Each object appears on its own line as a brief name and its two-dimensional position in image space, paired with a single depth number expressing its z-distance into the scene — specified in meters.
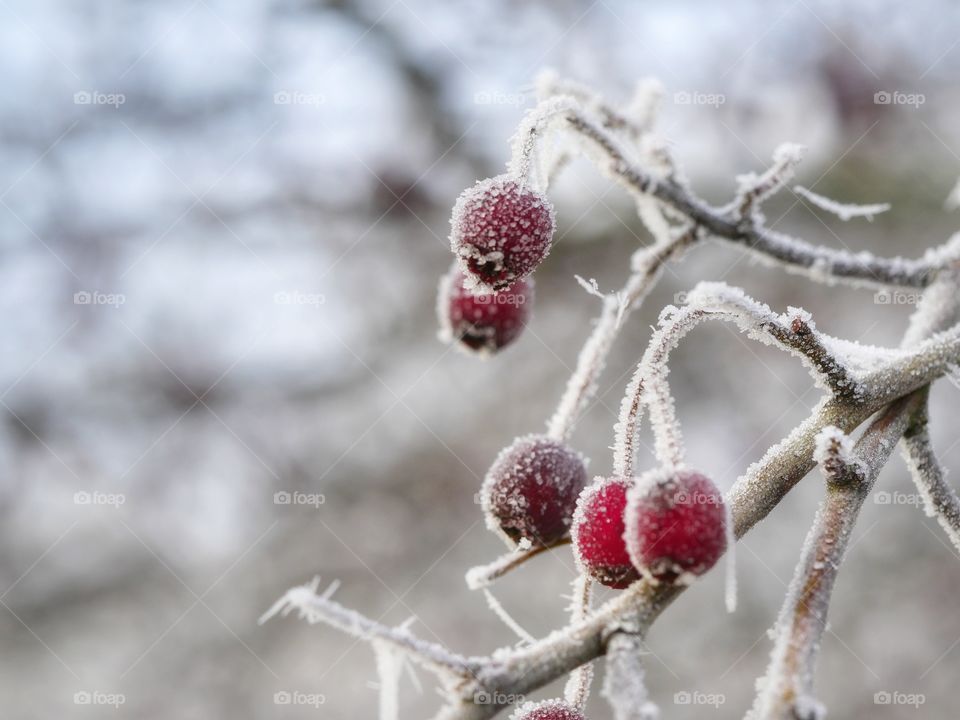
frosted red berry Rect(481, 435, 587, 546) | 0.38
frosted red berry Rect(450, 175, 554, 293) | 0.37
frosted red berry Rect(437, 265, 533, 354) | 0.41
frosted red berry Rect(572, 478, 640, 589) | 0.37
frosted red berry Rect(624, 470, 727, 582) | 0.36
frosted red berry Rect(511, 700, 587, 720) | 0.36
